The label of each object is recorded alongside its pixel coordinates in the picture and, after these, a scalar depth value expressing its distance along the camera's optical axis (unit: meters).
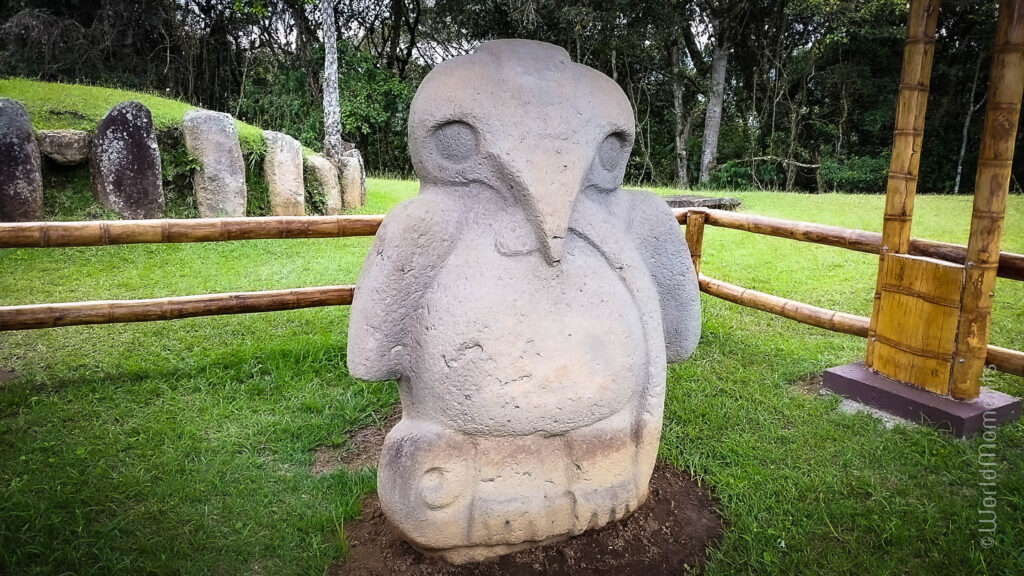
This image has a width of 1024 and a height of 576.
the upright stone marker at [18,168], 5.82
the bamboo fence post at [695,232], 4.89
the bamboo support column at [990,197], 3.07
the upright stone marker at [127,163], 6.26
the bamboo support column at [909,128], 3.41
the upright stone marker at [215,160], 6.76
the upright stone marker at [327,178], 7.87
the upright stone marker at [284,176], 7.31
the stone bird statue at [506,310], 1.93
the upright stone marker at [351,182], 8.29
